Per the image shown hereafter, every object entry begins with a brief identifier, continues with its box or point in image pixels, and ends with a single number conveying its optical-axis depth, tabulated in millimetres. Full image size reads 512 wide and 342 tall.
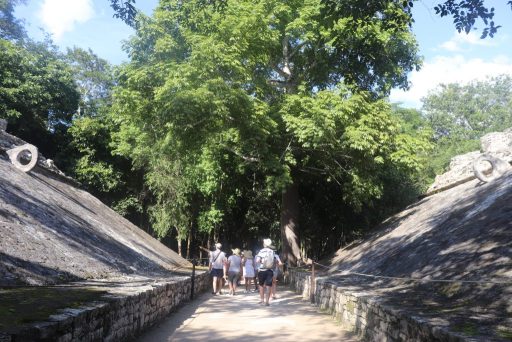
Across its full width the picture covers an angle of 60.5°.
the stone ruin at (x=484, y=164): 11836
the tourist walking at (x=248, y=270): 15008
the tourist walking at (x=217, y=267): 13273
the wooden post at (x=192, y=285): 11116
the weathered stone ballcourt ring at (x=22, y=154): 12141
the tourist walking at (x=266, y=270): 10623
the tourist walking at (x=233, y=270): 13352
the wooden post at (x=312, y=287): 11203
